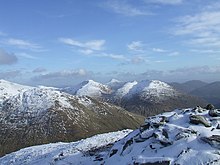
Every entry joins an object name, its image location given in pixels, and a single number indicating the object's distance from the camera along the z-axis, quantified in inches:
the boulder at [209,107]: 1472.7
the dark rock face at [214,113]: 1331.2
